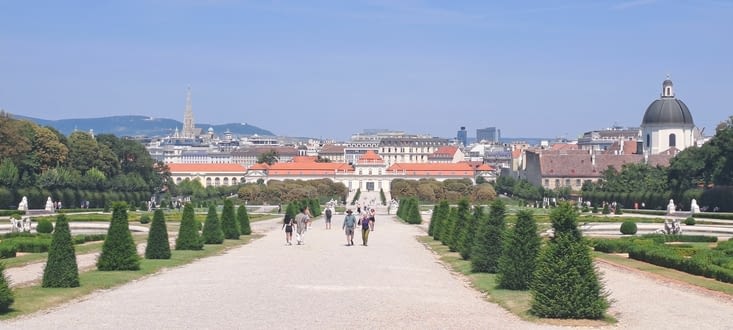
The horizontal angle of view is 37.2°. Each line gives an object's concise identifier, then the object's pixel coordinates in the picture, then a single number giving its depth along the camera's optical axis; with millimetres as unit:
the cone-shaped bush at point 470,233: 25572
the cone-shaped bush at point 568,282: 14695
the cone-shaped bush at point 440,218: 35928
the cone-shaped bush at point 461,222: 27956
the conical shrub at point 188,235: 29016
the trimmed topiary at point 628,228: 38438
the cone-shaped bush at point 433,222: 38781
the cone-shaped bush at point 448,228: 31594
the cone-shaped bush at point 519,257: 18406
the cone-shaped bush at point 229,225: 36219
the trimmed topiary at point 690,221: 44697
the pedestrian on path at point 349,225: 32469
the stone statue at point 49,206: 61544
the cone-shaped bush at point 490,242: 21906
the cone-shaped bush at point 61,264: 18031
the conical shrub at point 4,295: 14797
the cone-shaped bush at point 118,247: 21641
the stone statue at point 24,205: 57619
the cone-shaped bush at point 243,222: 39531
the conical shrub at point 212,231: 32688
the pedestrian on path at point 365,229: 32562
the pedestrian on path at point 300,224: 32812
